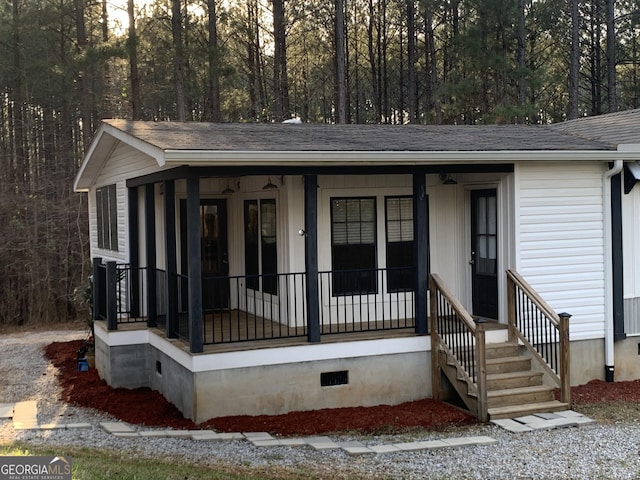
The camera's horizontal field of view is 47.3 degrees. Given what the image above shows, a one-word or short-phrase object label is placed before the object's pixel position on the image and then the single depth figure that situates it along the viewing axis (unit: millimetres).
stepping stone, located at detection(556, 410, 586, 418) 8297
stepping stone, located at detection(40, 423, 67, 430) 8505
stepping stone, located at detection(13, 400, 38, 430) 8742
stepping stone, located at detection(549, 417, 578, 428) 7963
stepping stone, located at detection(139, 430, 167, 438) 7914
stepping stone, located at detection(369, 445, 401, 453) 7055
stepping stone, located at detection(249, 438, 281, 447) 7410
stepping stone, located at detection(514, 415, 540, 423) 8114
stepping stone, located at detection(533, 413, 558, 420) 8227
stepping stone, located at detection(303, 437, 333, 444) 7574
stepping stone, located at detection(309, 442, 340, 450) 7255
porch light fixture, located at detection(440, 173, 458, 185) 10430
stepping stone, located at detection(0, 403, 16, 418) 9383
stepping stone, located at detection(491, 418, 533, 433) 7777
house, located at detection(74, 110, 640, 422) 8562
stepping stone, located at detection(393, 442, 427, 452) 7117
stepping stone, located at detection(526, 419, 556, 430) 7867
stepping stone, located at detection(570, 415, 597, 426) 8066
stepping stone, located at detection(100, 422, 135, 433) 8322
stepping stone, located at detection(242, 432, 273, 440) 7809
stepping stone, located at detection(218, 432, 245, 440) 7726
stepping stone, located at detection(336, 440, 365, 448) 7375
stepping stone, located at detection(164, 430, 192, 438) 7821
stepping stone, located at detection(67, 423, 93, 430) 8516
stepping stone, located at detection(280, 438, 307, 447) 7398
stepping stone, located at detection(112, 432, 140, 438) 7971
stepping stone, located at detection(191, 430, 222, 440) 7703
